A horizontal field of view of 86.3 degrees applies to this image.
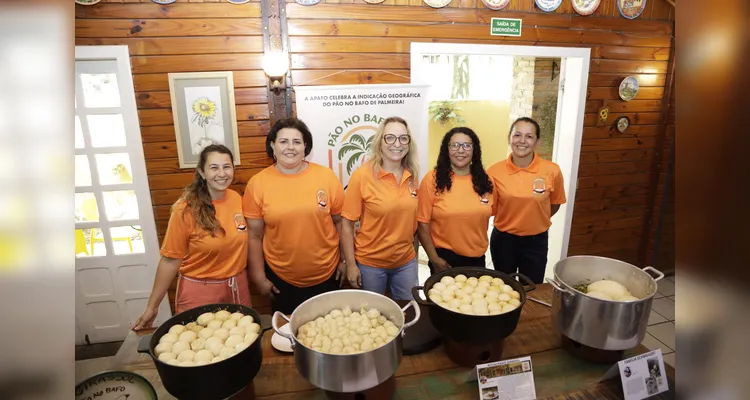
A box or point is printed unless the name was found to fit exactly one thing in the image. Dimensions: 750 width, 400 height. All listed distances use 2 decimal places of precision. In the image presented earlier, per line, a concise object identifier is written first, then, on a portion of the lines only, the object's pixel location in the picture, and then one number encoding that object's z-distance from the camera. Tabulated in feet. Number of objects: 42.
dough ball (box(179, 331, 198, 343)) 3.83
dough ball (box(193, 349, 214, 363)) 3.61
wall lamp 9.56
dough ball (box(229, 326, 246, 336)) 3.95
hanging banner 9.89
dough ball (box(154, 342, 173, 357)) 3.66
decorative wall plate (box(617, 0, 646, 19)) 11.82
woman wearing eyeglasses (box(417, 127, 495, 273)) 7.91
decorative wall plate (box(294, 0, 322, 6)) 9.69
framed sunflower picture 9.63
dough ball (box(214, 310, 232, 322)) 4.20
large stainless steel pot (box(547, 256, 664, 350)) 4.00
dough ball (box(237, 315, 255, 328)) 4.05
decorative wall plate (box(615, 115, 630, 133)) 12.74
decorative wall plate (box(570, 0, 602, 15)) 11.36
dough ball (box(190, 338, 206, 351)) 3.80
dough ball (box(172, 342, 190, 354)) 3.68
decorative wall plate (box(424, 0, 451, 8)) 10.34
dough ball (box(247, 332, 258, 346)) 3.81
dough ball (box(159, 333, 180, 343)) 3.78
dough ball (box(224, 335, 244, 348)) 3.80
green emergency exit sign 10.89
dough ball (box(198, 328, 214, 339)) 3.95
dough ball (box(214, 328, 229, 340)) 3.93
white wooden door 9.45
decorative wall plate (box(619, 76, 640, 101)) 12.47
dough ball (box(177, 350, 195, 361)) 3.60
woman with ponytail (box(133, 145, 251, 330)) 6.71
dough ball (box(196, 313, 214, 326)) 4.17
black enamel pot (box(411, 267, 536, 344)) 4.05
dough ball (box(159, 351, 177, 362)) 3.57
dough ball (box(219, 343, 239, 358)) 3.66
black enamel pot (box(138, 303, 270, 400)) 3.39
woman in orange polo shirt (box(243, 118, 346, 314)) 7.46
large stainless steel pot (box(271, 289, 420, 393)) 3.46
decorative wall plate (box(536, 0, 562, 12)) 11.06
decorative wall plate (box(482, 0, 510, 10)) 10.67
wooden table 4.06
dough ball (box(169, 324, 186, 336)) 3.93
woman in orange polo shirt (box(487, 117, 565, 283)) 8.71
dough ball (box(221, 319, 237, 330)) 4.07
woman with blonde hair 7.83
